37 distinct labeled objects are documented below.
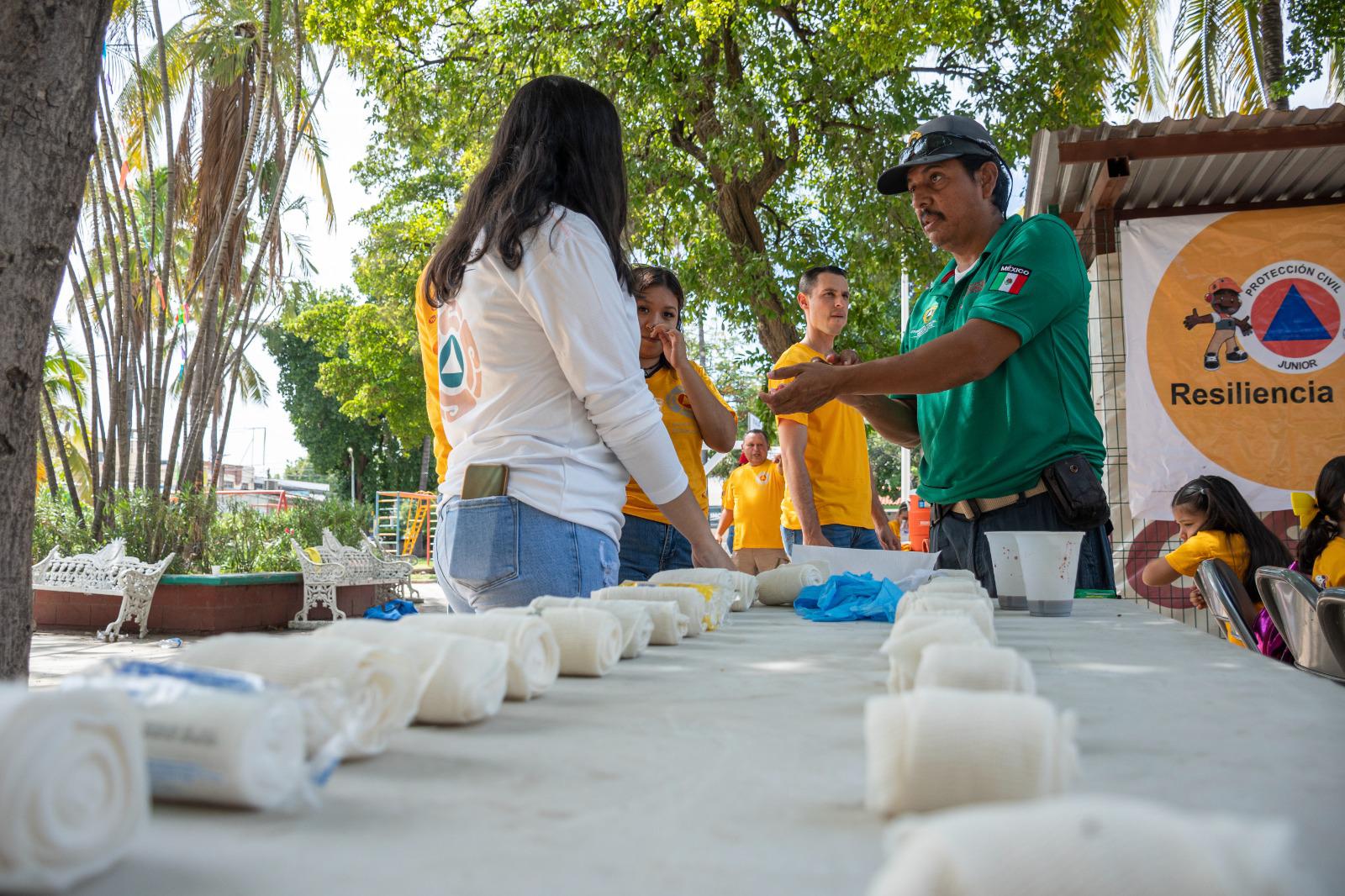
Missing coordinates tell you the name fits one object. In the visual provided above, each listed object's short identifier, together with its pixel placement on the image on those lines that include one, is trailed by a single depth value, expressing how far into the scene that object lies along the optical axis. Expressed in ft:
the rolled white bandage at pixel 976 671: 3.02
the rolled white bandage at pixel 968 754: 2.23
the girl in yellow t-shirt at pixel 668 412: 10.44
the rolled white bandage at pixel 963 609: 4.56
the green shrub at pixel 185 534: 30.14
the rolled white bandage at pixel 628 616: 4.68
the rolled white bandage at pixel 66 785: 1.73
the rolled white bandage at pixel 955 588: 5.98
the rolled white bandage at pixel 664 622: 5.19
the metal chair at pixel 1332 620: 7.88
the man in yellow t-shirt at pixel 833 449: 15.64
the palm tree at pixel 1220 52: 44.86
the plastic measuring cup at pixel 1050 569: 6.95
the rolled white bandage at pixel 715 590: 6.14
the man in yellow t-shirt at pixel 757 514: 24.62
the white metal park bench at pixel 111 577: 26.09
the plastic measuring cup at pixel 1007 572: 7.61
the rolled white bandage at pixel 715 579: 6.73
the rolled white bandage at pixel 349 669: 2.73
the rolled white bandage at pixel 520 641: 3.62
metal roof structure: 16.25
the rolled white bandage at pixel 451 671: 3.10
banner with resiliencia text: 17.48
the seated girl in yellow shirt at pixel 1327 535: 11.82
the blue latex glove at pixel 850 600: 6.83
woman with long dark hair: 6.36
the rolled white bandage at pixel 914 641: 3.59
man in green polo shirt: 8.62
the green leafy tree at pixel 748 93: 27.86
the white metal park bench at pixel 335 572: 28.60
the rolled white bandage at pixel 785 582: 8.16
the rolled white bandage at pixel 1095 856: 1.51
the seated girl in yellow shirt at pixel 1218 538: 13.91
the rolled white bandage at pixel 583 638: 4.15
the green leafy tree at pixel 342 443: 110.52
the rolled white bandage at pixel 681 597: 5.65
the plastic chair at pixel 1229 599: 10.69
